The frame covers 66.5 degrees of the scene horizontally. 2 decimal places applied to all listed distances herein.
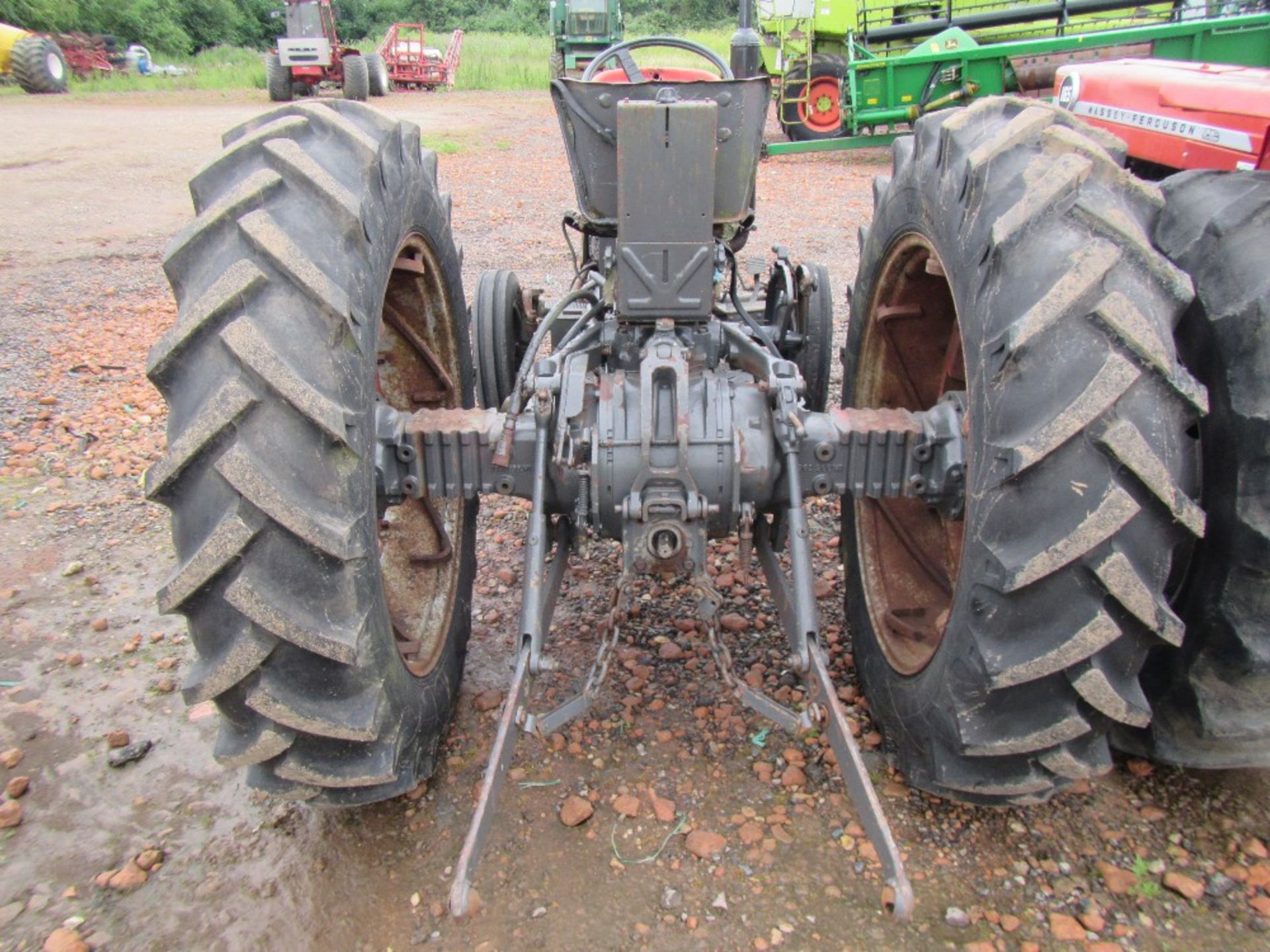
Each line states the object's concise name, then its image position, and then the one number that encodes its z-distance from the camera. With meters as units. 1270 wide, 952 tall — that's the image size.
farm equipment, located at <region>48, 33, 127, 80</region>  29.41
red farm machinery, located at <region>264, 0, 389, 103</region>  23.12
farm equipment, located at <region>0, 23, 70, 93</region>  24.88
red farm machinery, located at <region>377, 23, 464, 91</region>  28.19
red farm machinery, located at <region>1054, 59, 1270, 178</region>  3.94
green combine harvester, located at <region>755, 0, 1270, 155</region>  10.72
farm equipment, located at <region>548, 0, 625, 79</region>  19.67
